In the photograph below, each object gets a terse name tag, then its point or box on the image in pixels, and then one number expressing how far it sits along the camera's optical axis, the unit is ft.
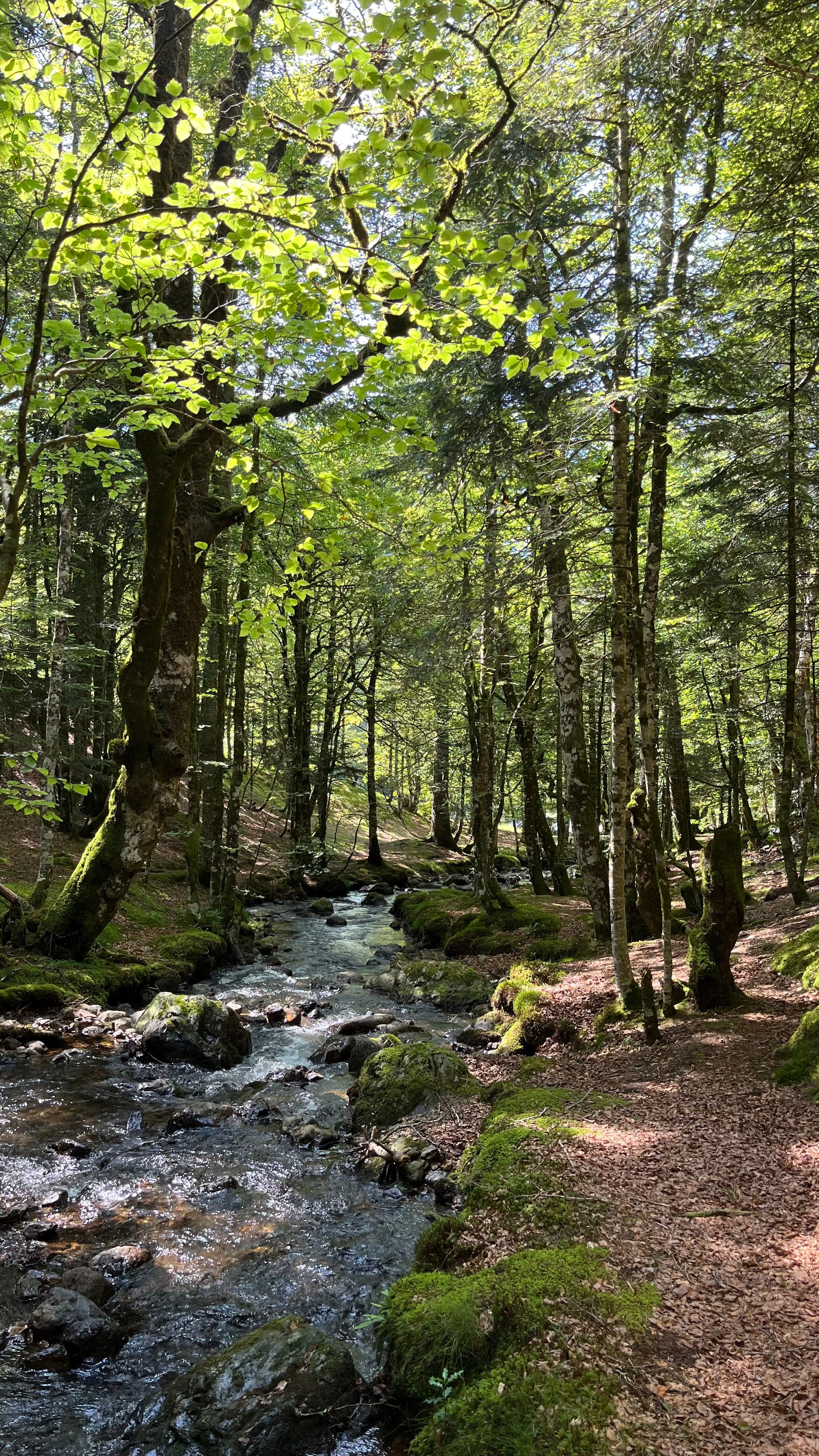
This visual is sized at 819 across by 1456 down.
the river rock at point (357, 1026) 35.37
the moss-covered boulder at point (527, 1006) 30.27
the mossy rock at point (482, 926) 46.26
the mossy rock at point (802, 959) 26.58
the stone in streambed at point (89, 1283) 16.02
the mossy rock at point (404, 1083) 25.31
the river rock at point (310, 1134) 24.29
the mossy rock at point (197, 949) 43.09
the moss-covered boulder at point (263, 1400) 12.30
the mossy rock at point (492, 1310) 12.56
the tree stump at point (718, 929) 26.50
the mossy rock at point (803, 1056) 19.97
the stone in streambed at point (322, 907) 69.82
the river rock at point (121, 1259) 17.24
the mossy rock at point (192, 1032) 30.66
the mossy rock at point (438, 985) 39.73
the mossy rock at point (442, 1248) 16.07
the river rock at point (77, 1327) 14.61
